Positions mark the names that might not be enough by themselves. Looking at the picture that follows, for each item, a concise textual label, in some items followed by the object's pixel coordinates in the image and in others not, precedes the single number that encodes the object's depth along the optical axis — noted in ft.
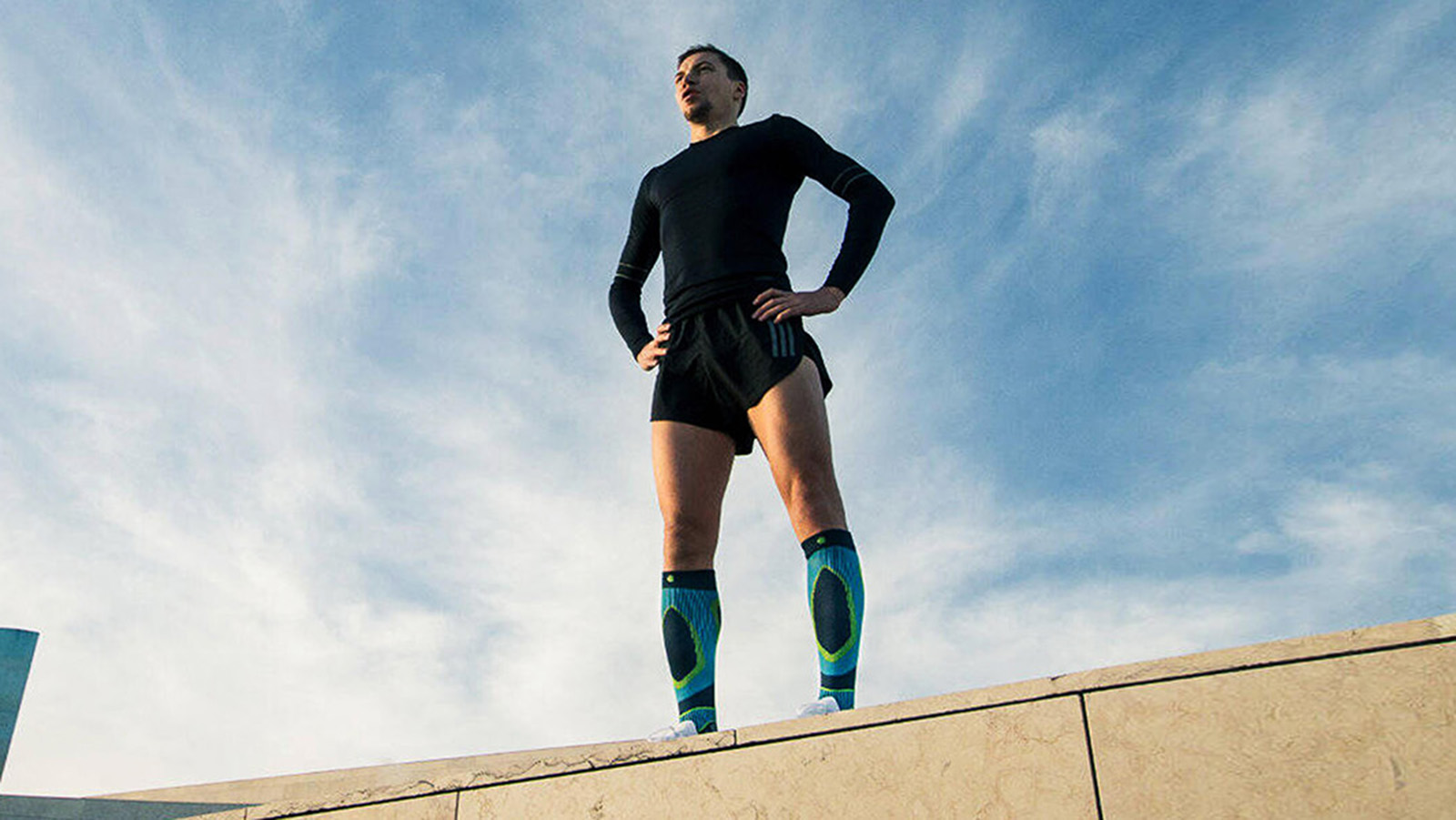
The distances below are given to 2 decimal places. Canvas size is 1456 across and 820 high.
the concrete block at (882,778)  7.91
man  11.96
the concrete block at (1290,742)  6.86
